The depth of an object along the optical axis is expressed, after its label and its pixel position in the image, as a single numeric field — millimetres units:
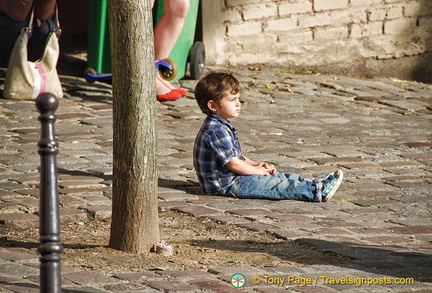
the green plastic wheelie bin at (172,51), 16969
